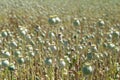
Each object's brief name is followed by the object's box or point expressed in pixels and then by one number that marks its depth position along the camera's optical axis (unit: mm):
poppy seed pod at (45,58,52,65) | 2750
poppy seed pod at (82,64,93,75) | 2340
